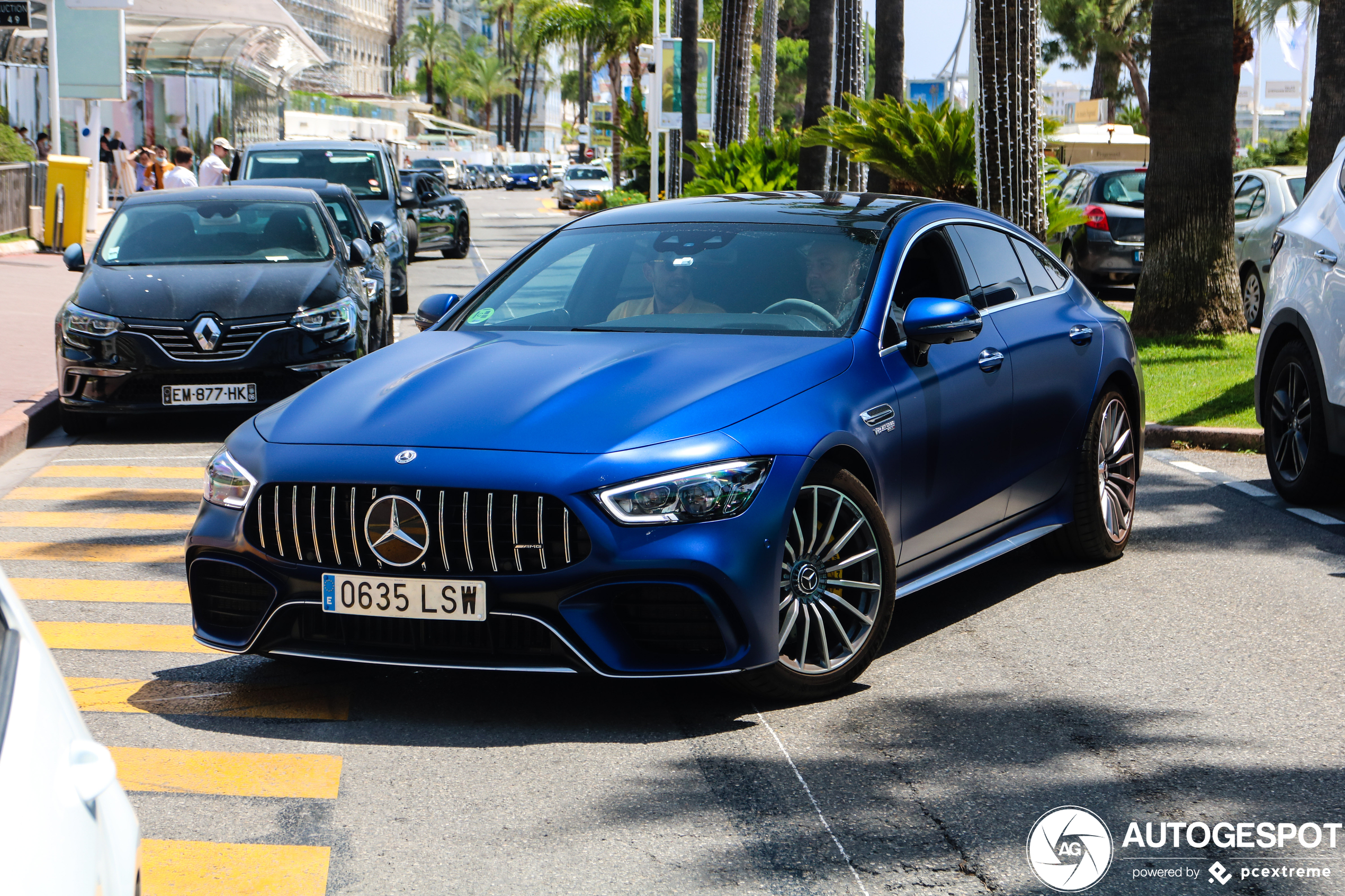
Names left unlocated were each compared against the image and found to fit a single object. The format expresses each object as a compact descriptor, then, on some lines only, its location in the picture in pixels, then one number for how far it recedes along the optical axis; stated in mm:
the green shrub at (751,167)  25391
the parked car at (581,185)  59031
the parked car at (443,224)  26781
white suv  7520
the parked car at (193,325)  10172
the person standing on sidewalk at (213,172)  21547
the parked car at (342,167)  19656
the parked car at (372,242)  12531
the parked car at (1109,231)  18359
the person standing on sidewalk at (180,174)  20078
